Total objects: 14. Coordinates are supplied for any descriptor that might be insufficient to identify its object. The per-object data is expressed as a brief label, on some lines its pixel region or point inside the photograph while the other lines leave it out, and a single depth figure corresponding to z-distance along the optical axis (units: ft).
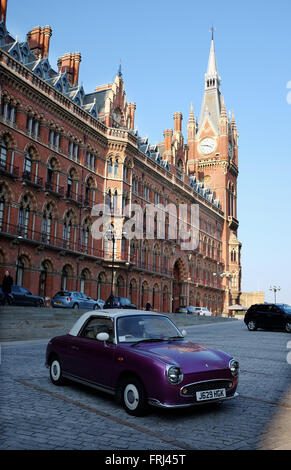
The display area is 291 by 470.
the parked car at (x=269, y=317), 77.71
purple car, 19.17
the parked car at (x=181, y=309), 165.48
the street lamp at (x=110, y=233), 127.03
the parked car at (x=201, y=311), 167.53
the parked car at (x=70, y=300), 93.56
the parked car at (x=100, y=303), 103.00
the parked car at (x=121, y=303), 106.83
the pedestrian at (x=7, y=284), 69.15
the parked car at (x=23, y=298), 80.79
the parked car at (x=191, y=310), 165.78
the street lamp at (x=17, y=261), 94.18
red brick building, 97.96
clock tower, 243.81
